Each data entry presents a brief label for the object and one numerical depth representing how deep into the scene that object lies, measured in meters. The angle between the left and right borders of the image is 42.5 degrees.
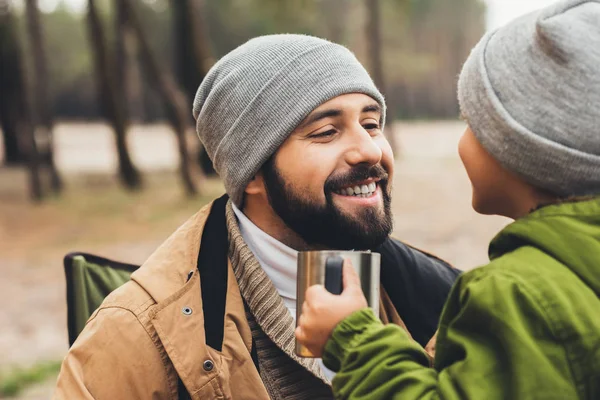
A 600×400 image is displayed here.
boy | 1.55
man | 2.18
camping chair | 2.74
